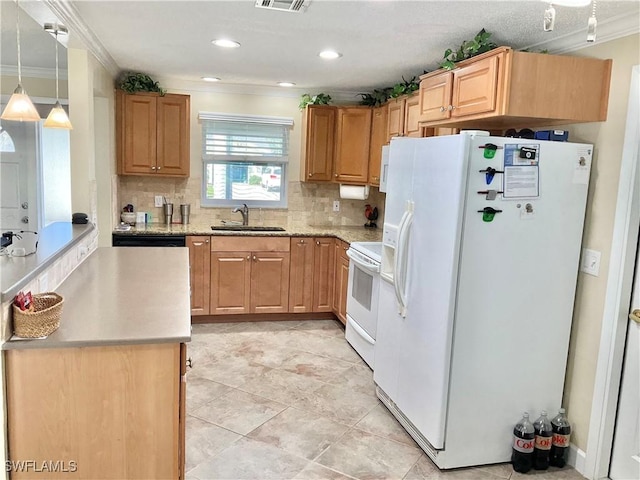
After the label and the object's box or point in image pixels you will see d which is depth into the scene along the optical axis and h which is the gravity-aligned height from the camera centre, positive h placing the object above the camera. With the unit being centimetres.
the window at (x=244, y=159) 515 +13
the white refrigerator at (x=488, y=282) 244 -50
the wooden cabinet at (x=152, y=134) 459 +32
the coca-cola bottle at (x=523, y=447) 257 -135
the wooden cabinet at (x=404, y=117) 397 +53
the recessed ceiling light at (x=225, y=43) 330 +86
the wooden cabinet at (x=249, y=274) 468 -97
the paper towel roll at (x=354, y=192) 509 -14
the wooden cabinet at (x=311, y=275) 484 -97
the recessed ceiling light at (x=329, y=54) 351 +87
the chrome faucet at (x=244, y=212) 518 -41
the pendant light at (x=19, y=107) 227 +25
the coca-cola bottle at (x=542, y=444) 258 -133
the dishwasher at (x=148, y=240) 442 -65
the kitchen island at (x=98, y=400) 173 -84
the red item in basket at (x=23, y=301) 174 -49
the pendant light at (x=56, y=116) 281 +27
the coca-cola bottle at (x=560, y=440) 262 -133
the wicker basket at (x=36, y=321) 172 -55
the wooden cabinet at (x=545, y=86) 253 +51
